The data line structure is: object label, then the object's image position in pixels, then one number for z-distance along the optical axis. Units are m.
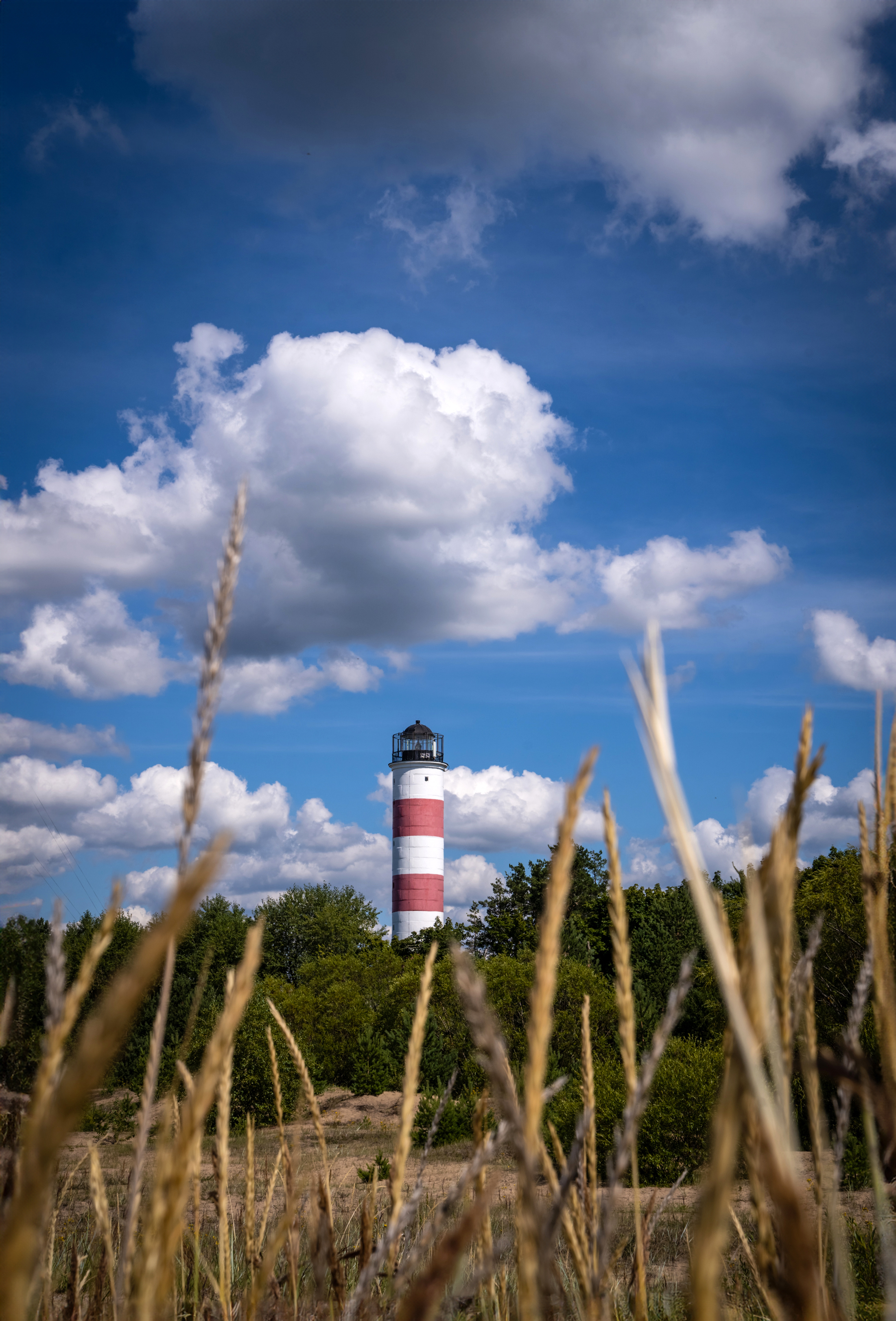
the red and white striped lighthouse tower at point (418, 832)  38.59
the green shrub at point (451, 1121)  14.83
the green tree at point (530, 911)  31.06
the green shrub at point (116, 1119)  15.41
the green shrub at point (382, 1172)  8.14
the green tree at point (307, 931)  41.78
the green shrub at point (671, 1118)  10.98
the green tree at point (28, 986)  17.89
